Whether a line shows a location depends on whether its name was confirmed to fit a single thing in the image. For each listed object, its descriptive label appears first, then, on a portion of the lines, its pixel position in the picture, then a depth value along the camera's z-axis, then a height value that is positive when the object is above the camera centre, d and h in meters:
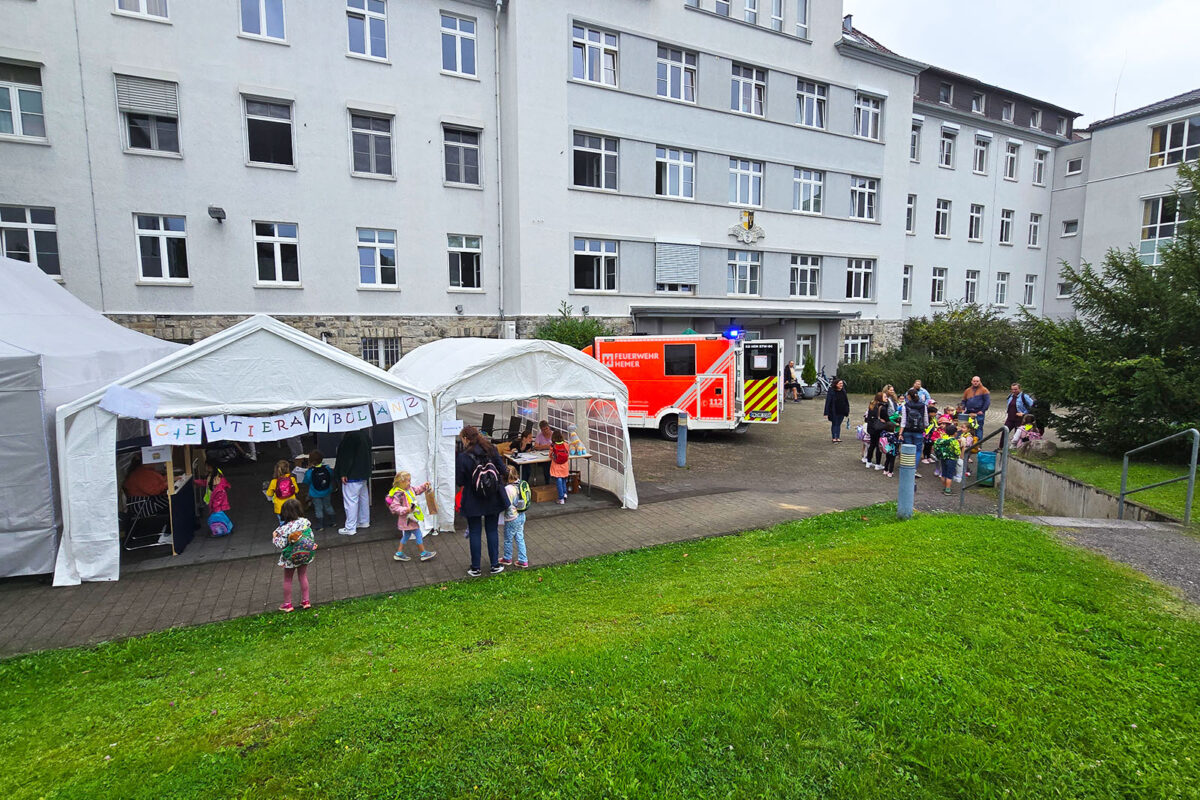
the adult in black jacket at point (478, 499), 7.34 -1.83
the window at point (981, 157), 33.56 +10.16
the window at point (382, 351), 20.59 -0.23
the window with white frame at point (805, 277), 27.55 +3.00
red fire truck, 16.69 -0.94
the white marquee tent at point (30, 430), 7.21 -1.01
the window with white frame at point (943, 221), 32.84 +6.54
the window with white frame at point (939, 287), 33.22 +3.07
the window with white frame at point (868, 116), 28.44 +10.53
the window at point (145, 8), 16.95 +9.25
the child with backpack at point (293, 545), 6.23 -2.02
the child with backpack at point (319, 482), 9.45 -2.11
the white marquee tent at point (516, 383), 9.33 -0.62
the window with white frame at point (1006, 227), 35.38 +6.66
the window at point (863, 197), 28.67 +6.88
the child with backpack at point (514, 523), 7.64 -2.20
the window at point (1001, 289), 35.75 +3.18
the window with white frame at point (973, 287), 34.50 +3.18
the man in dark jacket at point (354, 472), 9.20 -1.91
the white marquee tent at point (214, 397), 7.40 -0.71
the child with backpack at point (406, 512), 8.09 -2.19
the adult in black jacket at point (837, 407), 16.69 -1.70
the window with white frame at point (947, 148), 32.19 +10.21
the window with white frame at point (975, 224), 34.09 +6.64
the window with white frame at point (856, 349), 29.63 -0.23
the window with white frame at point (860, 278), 29.14 +3.14
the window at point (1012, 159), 34.71 +10.37
